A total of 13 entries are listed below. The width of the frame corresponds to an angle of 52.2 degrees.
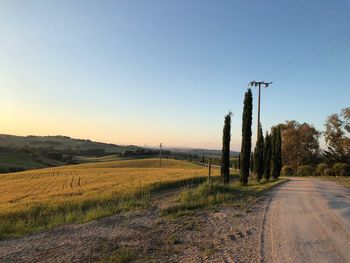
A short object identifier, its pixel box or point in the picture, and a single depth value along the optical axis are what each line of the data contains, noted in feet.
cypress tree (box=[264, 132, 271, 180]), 130.69
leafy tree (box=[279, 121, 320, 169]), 261.03
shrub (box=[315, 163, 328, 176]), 194.90
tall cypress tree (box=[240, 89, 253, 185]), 89.66
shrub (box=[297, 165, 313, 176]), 203.82
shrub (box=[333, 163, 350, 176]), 172.29
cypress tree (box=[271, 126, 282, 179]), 147.76
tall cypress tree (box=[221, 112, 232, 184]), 91.50
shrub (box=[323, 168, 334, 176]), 184.22
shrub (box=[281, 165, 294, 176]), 208.80
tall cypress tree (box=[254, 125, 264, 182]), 113.29
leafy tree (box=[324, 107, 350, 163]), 224.33
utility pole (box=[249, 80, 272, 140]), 122.35
